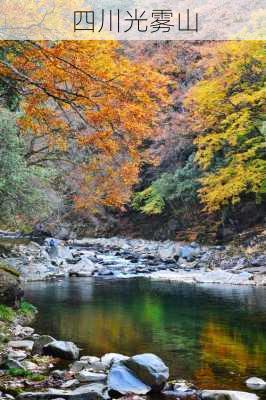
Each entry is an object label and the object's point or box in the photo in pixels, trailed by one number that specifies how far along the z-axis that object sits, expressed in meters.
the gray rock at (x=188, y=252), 25.05
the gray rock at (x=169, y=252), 25.72
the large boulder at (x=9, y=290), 12.47
